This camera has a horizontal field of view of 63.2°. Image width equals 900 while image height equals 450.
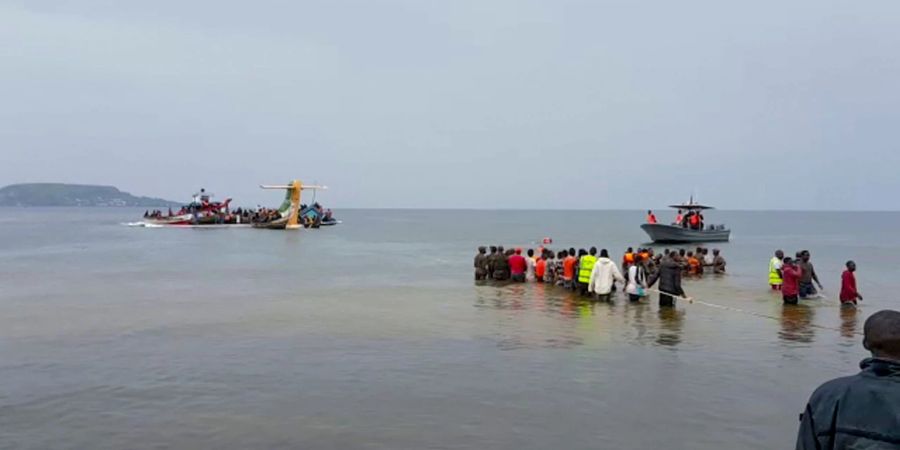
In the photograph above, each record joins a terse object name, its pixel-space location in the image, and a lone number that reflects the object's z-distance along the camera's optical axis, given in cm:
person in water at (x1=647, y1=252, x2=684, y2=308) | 1814
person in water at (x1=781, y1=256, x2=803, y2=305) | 1856
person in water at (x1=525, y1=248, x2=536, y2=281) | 2389
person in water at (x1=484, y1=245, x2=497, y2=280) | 2506
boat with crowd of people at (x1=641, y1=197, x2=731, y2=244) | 5169
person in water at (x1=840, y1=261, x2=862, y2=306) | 1911
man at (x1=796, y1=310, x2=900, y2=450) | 333
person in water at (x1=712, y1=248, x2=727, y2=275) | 2967
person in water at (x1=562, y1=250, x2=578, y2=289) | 2131
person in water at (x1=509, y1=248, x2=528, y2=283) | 2402
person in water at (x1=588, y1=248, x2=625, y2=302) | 1906
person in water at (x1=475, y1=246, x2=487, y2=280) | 2562
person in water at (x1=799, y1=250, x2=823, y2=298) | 1961
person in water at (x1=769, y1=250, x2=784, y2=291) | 2225
